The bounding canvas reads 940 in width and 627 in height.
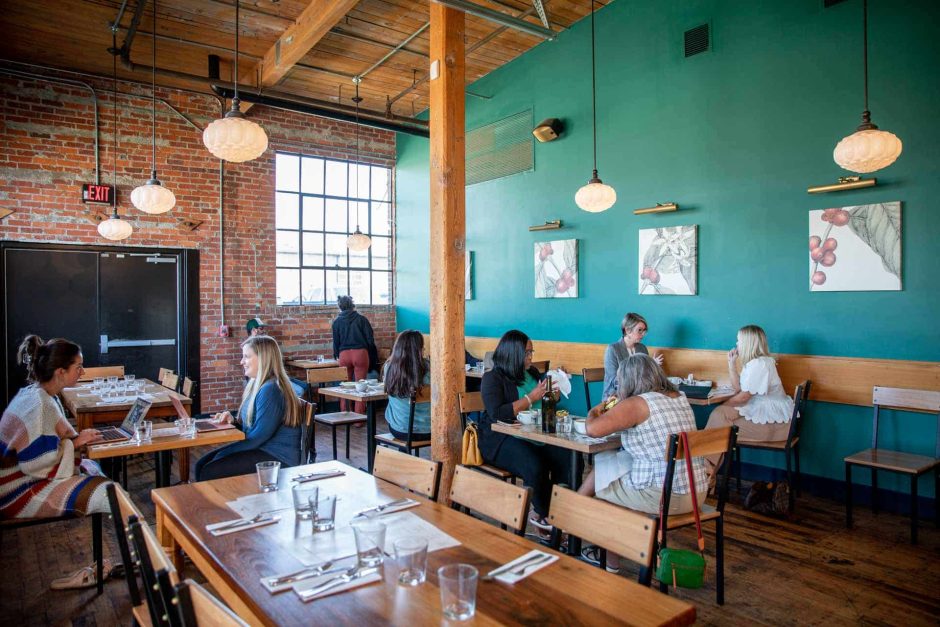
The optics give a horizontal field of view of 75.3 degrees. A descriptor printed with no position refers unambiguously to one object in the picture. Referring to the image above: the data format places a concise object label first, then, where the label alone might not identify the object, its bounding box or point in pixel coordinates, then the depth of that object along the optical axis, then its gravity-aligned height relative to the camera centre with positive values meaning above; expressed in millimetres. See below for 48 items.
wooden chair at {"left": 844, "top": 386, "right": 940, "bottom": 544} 3787 -992
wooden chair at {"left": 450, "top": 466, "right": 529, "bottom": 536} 2105 -692
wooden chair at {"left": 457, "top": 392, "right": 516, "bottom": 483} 4129 -640
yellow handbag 3836 -860
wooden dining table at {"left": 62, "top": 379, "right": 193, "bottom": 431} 4383 -697
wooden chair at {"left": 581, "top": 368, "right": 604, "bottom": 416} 5890 -643
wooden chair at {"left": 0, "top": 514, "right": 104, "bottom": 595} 3100 -1210
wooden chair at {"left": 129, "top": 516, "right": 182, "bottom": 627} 1559 -648
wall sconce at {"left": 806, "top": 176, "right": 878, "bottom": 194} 4414 +913
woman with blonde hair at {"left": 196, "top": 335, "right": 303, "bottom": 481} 3531 -649
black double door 6898 +105
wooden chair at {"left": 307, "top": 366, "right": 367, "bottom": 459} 5348 -944
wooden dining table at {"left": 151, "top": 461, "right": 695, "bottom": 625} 1439 -720
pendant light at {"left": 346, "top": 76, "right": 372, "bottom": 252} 8211 +948
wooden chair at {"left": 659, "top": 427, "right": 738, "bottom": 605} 2814 -773
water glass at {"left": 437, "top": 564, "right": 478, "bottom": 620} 1410 -650
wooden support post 4133 +565
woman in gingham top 3000 -615
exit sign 7109 +1402
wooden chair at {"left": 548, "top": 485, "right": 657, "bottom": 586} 1841 -699
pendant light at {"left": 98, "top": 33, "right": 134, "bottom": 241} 6258 +872
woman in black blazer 3752 -812
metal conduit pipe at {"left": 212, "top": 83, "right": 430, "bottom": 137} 7210 +2575
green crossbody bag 2869 -1225
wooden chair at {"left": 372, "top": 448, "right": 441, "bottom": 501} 2465 -688
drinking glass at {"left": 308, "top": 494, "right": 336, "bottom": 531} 1994 -665
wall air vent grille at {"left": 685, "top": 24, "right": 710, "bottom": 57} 5488 +2450
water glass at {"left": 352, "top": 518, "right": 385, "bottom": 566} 1671 -627
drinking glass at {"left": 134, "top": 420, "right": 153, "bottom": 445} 3234 -646
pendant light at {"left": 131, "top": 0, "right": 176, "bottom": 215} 5137 +987
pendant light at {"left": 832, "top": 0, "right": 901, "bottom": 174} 3715 +987
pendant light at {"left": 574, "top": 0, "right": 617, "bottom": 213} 5312 +997
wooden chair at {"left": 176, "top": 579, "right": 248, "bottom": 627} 1223 -620
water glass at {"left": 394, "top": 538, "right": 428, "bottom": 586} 1577 -650
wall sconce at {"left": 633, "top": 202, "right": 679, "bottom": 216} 5656 +958
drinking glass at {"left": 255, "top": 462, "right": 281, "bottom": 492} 2387 -644
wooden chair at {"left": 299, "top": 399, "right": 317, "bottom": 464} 3736 -742
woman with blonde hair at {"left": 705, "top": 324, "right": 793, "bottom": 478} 4535 -690
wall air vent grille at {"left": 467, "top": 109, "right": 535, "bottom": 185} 7405 +2063
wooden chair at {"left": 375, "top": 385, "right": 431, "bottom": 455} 4595 -990
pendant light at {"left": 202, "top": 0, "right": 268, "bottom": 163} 3760 +1091
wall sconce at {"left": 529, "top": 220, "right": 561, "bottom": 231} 6915 +971
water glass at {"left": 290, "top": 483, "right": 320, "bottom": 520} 2062 -648
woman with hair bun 2920 -715
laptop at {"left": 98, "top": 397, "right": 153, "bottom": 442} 3361 -625
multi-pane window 8664 +1244
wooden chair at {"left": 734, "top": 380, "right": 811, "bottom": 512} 4348 -957
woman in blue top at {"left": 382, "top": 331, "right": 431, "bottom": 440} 4645 -529
